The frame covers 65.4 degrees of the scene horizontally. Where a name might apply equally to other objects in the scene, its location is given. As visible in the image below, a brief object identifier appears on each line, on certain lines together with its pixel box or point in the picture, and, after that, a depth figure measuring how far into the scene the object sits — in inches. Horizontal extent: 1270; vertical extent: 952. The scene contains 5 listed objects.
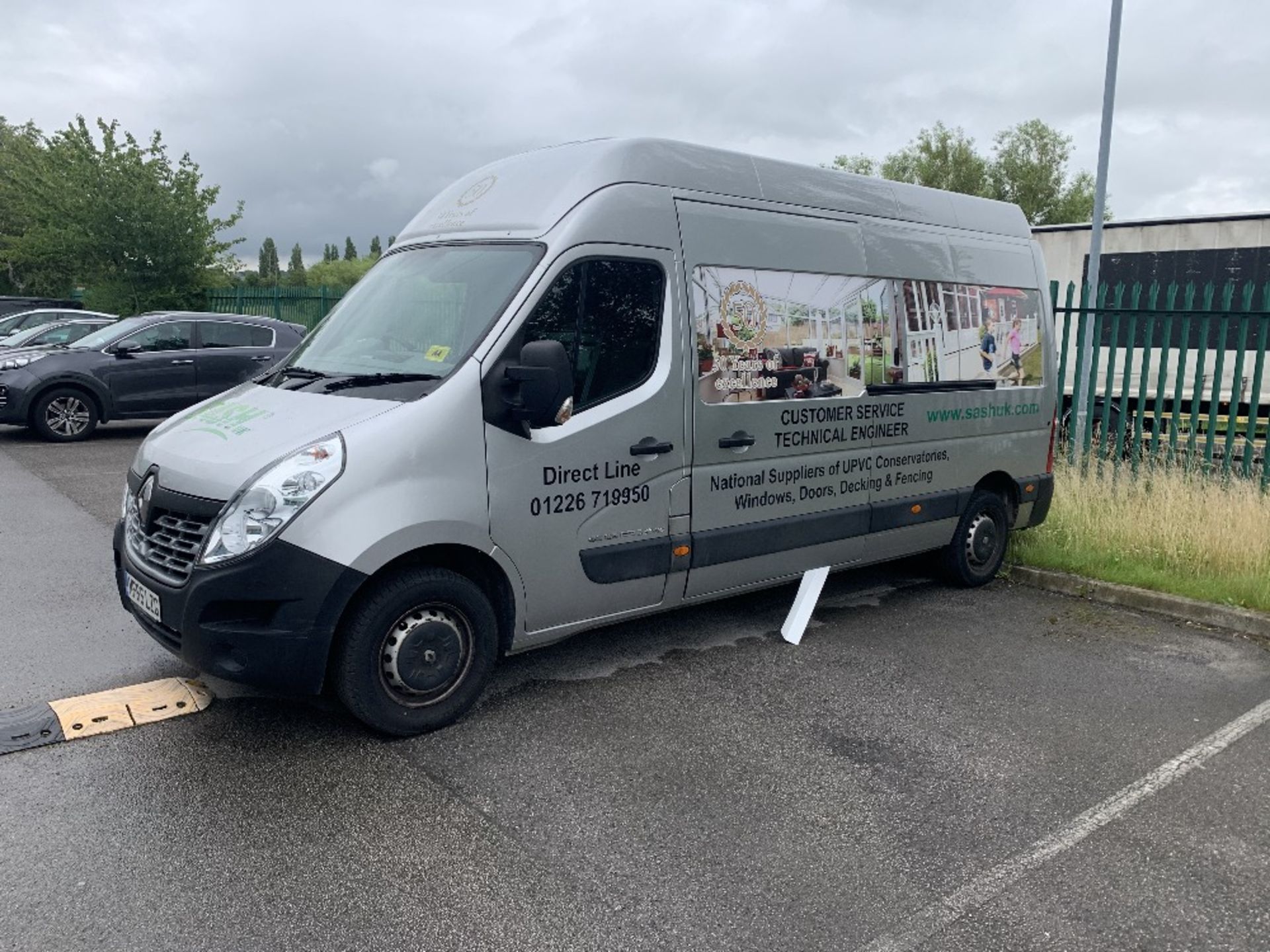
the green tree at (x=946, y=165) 1716.3
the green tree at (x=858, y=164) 1786.4
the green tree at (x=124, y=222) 906.7
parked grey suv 481.7
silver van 149.5
